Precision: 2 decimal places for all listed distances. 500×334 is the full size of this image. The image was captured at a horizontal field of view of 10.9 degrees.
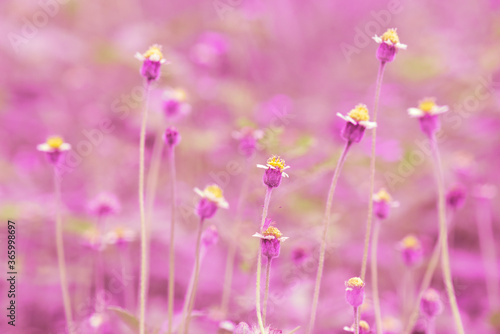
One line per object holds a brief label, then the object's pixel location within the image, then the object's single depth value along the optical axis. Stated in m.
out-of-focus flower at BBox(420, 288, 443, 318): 0.96
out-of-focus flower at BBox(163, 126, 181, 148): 0.95
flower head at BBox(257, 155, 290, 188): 0.92
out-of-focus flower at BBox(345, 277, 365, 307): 0.92
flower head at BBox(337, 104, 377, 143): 0.92
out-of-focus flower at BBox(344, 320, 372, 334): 0.94
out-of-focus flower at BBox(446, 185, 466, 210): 1.01
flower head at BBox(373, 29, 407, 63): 0.94
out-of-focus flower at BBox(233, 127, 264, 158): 1.00
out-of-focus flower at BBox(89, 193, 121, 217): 1.02
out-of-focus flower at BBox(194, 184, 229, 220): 0.94
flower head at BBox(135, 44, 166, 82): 0.94
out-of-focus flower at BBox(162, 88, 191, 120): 1.01
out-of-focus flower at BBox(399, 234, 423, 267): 0.99
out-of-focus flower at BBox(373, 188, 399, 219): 0.97
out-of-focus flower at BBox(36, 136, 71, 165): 0.96
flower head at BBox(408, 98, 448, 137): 0.95
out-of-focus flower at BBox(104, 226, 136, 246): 1.02
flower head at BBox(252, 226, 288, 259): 0.92
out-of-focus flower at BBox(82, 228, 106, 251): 1.01
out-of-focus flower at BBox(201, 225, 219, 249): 0.97
